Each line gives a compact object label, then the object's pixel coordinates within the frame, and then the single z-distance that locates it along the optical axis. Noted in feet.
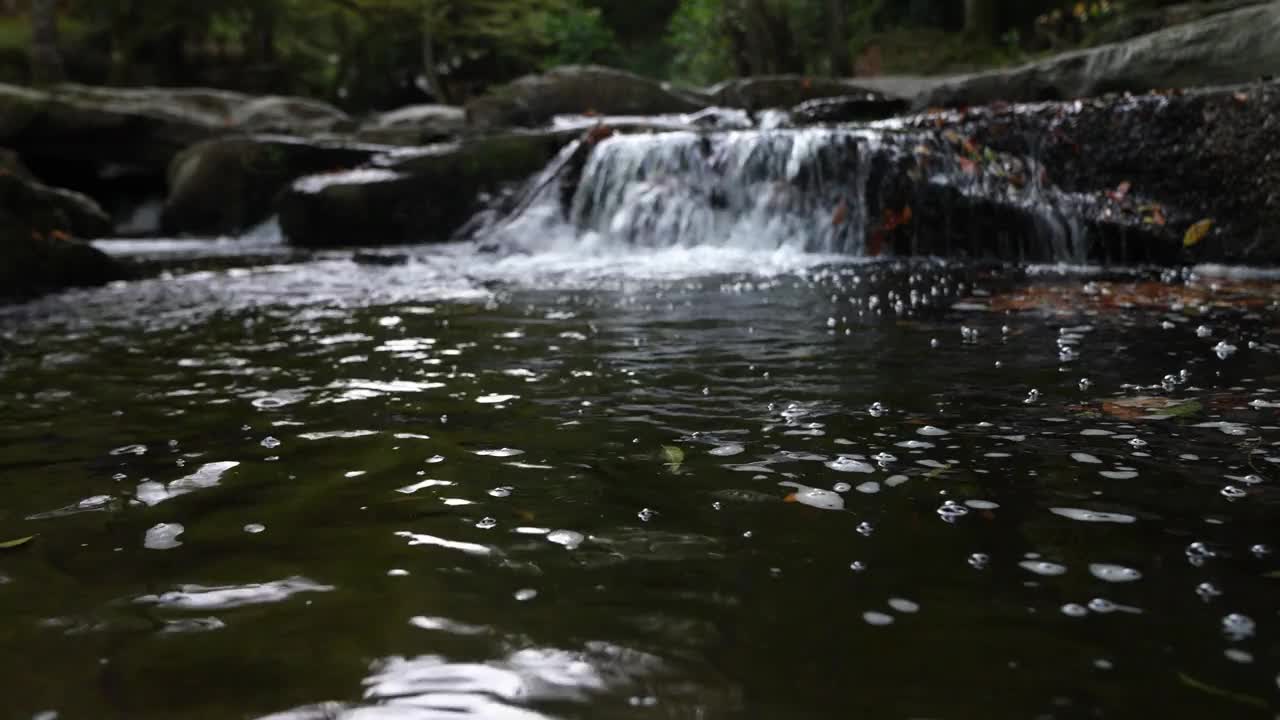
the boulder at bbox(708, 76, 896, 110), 53.01
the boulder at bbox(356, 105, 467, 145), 55.11
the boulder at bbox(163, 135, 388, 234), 48.78
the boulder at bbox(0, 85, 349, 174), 53.31
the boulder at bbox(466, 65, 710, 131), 58.44
